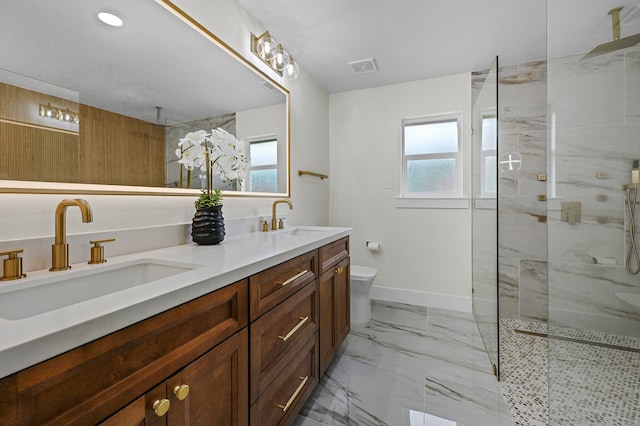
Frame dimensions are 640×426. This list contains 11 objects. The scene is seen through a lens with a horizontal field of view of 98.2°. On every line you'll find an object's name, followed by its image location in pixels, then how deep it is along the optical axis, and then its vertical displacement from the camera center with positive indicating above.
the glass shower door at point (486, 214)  1.87 -0.03
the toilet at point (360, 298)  2.38 -0.76
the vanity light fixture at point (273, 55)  1.87 +1.10
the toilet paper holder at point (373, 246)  2.91 -0.37
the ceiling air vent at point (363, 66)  2.43 +1.31
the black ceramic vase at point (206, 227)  1.33 -0.08
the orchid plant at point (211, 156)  1.38 +0.30
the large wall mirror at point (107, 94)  0.83 +0.47
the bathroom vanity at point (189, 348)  0.45 -0.31
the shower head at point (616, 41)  1.73 +1.09
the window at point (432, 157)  2.76 +0.55
